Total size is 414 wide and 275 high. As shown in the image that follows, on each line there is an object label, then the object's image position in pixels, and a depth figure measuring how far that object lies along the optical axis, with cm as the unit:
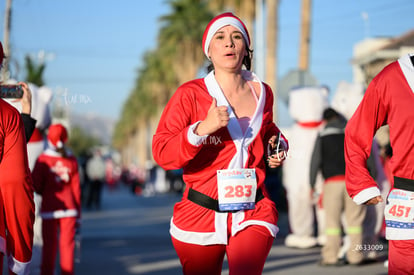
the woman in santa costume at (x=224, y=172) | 414
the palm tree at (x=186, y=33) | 4347
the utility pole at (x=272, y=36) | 2416
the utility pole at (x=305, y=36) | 2070
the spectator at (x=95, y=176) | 2362
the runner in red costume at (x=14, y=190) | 381
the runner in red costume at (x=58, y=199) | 755
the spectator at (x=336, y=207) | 953
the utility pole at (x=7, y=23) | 1752
